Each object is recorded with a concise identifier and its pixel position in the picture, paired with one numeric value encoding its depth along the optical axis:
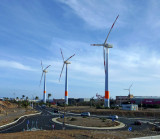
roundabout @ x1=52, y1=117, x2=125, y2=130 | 42.15
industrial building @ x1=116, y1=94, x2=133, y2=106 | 148.27
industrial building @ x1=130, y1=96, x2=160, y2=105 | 120.95
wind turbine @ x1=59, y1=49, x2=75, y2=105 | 133.38
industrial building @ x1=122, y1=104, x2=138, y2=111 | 95.04
